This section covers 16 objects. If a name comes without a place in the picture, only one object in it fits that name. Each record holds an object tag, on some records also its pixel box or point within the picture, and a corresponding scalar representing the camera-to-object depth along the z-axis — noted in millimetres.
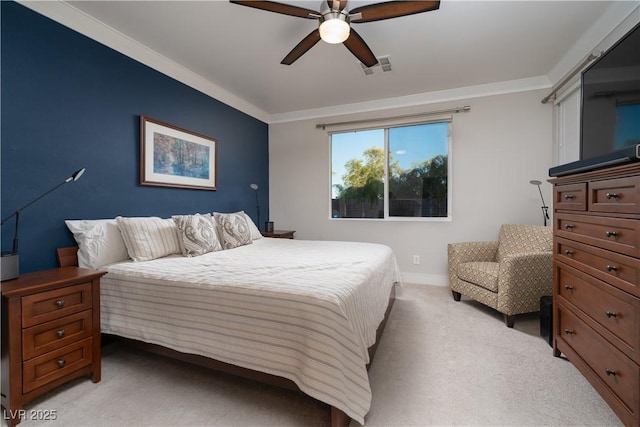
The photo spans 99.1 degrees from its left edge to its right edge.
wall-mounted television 1480
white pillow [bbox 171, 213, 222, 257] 2455
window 3824
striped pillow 2221
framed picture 2703
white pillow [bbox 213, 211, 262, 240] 3391
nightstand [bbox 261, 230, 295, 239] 3961
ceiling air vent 2891
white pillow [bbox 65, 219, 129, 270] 2055
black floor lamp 4330
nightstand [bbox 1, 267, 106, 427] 1356
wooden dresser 1160
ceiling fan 1741
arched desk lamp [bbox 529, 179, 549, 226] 3201
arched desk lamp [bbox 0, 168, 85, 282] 1492
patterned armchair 2426
